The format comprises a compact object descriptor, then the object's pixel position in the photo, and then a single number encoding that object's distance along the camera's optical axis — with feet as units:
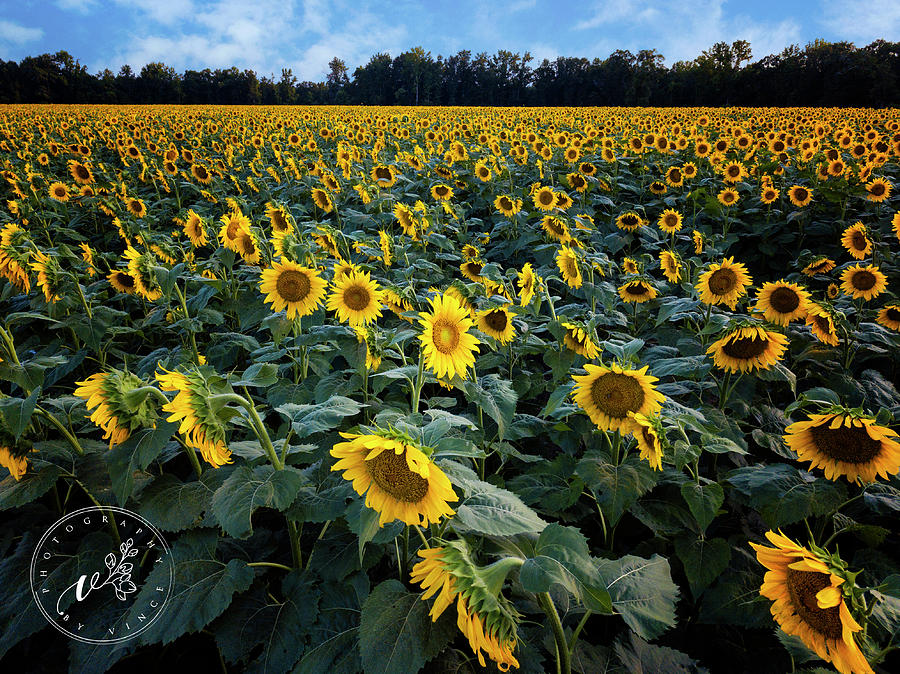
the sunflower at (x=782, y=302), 9.94
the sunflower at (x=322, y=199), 19.85
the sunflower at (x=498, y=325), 9.20
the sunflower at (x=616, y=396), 6.84
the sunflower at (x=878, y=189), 21.16
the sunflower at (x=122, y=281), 12.68
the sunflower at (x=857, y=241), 16.42
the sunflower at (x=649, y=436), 6.16
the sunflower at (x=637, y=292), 12.71
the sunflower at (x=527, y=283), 10.29
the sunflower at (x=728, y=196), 23.04
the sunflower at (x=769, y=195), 22.15
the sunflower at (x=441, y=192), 22.12
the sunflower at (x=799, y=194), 22.54
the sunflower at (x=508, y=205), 20.38
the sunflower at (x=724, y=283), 10.79
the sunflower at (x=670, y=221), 19.80
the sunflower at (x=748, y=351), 8.38
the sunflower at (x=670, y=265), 14.44
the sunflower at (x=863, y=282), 12.39
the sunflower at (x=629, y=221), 20.38
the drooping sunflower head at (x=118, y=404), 4.87
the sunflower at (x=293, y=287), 9.19
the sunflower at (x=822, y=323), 9.60
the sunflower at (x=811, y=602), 3.60
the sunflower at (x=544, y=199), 20.67
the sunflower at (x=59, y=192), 24.73
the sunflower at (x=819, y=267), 14.70
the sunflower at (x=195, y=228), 13.92
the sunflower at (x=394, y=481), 3.85
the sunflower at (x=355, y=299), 9.23
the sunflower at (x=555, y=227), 16.43
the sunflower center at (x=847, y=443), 5.89
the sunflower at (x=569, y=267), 12.73
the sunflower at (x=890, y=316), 11.28
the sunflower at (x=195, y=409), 4.63
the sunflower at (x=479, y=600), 3.27
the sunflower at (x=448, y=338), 7.03
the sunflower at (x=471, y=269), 14.39
